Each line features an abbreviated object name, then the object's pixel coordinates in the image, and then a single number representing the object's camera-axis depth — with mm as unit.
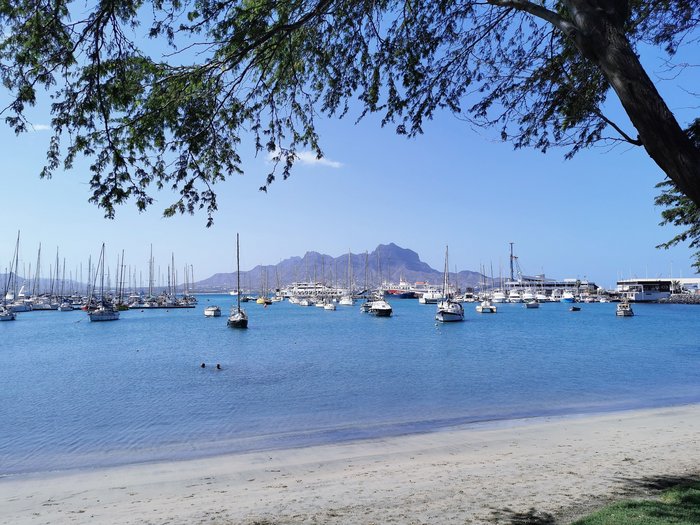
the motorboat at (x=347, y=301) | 135125
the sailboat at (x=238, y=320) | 62688
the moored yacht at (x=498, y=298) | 162300
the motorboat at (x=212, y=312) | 92062
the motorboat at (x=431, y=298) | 156375
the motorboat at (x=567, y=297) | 168375
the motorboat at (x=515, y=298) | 163625
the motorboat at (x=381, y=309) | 85750
